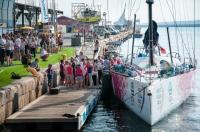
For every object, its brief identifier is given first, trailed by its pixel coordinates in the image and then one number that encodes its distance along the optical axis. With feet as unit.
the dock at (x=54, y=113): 60.85
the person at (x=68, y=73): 82.17
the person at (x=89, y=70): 83.76
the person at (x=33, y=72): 74.94
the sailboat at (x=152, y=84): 67.10
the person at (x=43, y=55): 98.32
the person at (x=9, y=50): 87.30
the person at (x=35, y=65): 79.02
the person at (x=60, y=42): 125.21
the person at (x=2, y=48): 86.87
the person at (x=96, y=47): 134.16
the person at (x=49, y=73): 79.66
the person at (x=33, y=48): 101.07
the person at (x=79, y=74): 81.25
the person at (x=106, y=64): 90.89
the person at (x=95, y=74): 86.38
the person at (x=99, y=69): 88.53
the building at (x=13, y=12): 139.13
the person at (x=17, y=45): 94.43
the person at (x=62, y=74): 83.41
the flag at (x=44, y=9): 120.47
